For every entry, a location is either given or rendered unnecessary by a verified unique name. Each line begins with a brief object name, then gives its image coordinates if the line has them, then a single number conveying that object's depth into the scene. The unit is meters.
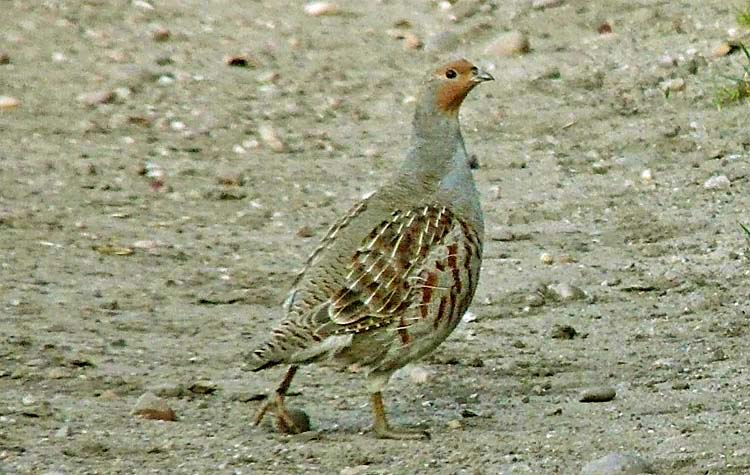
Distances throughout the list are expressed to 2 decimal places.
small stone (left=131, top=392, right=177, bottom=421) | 11.34
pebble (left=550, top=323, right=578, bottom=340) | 13.50
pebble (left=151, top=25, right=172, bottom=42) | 24.39
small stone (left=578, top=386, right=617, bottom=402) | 11.85
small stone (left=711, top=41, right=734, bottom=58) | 20.47
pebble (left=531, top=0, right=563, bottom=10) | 24.23
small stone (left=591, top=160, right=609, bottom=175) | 18.12
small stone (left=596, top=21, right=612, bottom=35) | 22.72
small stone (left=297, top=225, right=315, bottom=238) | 16.61
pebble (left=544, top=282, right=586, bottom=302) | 14.47
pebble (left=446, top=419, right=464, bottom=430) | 11.45
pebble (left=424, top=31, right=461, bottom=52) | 23.41
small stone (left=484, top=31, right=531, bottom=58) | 22.30
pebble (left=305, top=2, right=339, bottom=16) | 25.75
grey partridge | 11.04
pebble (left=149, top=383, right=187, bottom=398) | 12.02
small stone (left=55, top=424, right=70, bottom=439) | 10.84
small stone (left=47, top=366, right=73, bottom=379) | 12.28
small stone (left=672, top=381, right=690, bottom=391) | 12.01
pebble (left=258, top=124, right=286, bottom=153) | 19.75
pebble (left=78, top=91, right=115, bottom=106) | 21.23
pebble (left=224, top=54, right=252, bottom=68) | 23.39
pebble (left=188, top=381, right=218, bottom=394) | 12.16
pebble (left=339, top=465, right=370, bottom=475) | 10.26
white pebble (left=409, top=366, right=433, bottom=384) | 12.73
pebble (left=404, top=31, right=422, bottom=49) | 23.72
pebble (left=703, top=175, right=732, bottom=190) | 16.87
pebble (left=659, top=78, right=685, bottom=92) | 20.01
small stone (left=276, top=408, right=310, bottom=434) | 11.20
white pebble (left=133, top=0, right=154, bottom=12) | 26.08
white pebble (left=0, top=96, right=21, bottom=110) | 20.95
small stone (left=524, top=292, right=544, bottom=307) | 14.40
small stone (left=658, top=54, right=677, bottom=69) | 20.83
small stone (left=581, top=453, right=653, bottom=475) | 9.87
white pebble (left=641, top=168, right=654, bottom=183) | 17.61
